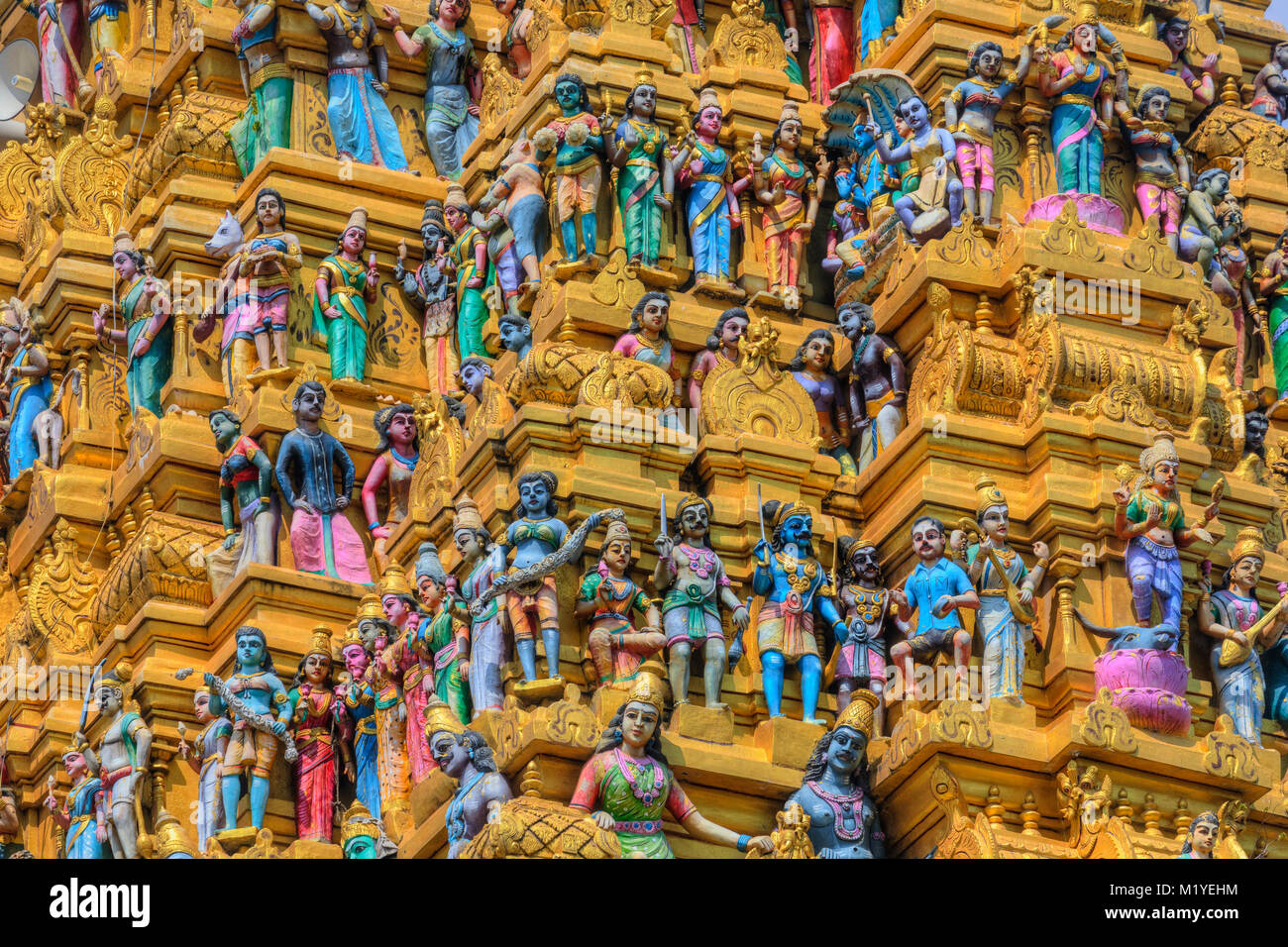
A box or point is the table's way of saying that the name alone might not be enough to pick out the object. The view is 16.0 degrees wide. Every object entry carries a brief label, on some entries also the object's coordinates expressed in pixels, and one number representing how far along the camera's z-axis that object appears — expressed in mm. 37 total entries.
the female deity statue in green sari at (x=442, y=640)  35094
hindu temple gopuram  34281
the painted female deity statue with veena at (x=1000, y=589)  34500
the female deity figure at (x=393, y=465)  39188
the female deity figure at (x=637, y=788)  33281
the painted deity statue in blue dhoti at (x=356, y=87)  41875
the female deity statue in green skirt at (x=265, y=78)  41812
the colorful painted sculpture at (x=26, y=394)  43719
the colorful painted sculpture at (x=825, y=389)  37250
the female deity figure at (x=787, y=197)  38594
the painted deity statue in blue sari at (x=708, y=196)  38094
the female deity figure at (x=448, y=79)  41938
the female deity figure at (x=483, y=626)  34594
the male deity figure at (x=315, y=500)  39000
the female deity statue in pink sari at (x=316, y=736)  37406
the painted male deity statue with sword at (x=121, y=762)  38000
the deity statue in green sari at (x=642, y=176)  37750
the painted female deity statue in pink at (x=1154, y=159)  38281
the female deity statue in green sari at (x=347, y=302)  40406
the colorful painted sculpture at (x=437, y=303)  40094
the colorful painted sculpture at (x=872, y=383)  36906
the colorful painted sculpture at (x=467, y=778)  33438
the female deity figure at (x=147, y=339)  41594
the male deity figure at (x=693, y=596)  34625
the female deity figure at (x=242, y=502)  39125
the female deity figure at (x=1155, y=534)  34969
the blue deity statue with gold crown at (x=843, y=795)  34062
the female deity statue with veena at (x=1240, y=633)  35125
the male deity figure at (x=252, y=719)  37406
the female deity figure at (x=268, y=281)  40250
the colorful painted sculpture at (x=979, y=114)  37656
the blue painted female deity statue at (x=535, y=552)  34375
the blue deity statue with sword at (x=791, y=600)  35000
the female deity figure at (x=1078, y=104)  37938
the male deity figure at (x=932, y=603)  34656
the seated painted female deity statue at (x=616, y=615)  34406
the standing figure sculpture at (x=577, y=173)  37594
